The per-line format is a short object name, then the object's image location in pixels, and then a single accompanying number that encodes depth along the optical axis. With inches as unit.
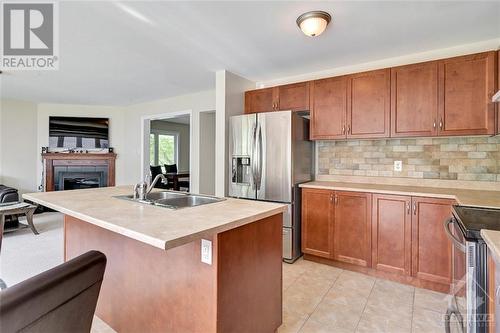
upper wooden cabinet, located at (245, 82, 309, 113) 130.4
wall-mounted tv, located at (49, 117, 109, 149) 228.2
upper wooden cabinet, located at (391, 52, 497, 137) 93.7
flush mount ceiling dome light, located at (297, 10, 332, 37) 82.6
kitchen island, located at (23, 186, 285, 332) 52.8
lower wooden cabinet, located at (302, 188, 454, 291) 94.5
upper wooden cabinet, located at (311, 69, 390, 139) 112.0
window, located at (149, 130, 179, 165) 326.6
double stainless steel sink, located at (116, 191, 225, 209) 83.5
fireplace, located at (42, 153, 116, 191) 223.8
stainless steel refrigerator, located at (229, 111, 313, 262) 120.0
